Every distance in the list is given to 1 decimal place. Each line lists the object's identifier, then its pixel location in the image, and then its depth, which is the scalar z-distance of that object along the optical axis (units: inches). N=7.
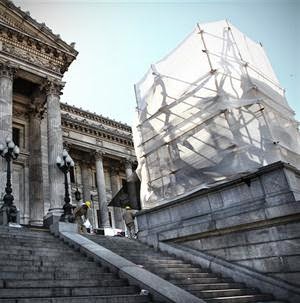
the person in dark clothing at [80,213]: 547.5
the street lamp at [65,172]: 508.7
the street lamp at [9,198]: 484.1
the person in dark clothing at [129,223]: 642.8
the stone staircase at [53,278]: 197.8
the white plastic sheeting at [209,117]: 388.2
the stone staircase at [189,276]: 256.8
